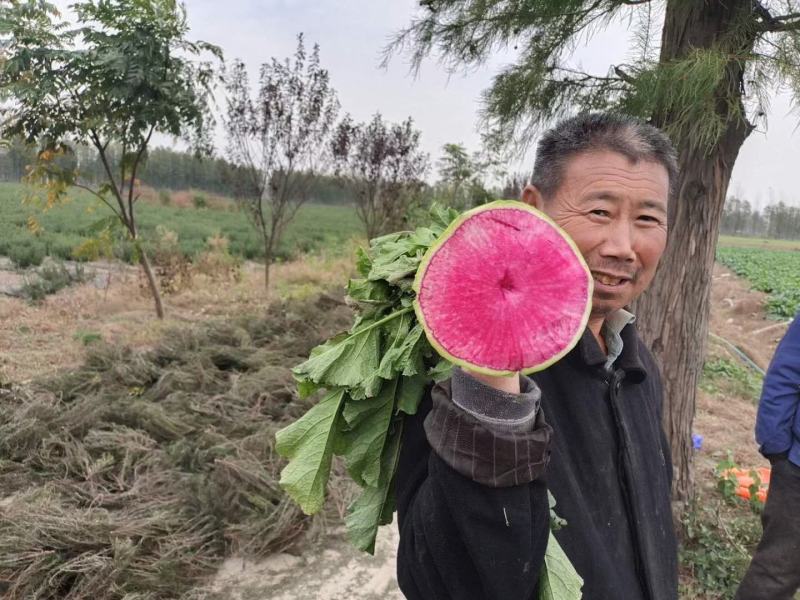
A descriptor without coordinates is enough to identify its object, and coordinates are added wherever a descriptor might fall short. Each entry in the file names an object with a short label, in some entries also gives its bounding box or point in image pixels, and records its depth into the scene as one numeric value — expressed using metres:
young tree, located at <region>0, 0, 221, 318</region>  5.57
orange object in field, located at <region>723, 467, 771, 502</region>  3.62
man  0.80
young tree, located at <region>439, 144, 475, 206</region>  15.02
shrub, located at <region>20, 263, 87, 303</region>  7.68
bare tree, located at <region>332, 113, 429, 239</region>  11.83
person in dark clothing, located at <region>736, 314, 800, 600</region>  2.23
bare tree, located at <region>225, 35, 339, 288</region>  9.32
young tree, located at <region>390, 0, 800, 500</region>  2.27
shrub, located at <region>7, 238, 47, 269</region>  9.52
